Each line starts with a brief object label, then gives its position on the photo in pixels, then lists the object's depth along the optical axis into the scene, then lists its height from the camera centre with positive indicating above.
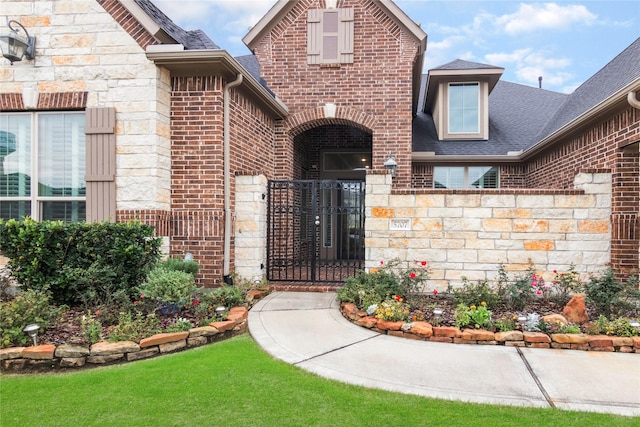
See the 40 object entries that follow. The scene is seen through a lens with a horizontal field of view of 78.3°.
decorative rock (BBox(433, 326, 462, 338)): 4.45 -1.33
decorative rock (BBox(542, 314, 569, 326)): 4.52 -1.22
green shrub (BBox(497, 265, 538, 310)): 5.32 -1.05
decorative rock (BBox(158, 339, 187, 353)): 4.11 -1.42
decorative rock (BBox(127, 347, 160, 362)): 3.94 -1.44
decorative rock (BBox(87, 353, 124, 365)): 3.83 -1.44
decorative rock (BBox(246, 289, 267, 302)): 5.88 -1.27
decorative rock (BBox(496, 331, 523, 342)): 4.35 -1.35
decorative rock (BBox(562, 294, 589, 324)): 4.80 -1.18
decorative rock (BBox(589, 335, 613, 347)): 4.22 -1.36
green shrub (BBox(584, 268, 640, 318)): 4.88 -1.00
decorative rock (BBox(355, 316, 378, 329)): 4.80 -1.33
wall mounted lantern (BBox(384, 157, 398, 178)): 8.69 +1.11
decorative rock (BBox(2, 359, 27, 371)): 3.75 -1.46
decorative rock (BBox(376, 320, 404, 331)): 4.63 -1.32
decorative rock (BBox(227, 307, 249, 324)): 4.74 -1.26
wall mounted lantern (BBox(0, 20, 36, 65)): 5.93 +2.55
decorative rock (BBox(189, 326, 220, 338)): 4.29 -1.31
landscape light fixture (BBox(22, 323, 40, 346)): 3.90 -1.20
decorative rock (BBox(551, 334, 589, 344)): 4.25 -1.33
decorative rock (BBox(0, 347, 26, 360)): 3.73 -1.35
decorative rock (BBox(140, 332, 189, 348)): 4.00 -1.32
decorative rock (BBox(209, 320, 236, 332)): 4.46 -1.29
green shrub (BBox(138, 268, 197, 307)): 4.74 -0.93
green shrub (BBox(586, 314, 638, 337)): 4.33 -1.25
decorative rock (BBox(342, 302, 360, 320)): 5.08 -1.28
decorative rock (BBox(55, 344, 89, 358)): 3.78 -1.35
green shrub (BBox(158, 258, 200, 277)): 5.51 -0.75
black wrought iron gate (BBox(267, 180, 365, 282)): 7.01 -0.61
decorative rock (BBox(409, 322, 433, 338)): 4.48 -1.32
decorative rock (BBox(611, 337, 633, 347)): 4.20 -1.35
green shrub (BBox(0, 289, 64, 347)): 3.90 -1.11
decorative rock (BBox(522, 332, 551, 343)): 4.31 -1.35
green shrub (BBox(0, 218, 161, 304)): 5.03 -0.54
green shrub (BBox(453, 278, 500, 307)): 5.30 -1.11
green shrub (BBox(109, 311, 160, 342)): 4.05 -1.23
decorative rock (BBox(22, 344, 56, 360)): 3.76 -1.36
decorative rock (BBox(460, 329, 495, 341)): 4.38 -1.35
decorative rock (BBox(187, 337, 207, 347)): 4.27 -1.41
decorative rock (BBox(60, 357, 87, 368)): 3.79 -1.45
